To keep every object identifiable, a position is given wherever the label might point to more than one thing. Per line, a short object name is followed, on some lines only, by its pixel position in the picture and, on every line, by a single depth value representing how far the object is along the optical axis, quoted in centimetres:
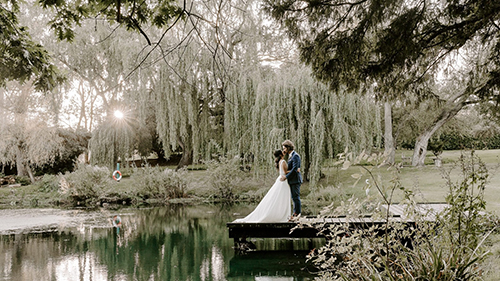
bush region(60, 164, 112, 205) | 1606
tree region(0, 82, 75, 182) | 1958
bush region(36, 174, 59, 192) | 1852
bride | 743
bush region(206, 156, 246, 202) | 1538
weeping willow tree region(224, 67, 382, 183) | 1288
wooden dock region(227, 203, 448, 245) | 731
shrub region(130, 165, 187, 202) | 1605
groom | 763
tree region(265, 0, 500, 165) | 473
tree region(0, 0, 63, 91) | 521
